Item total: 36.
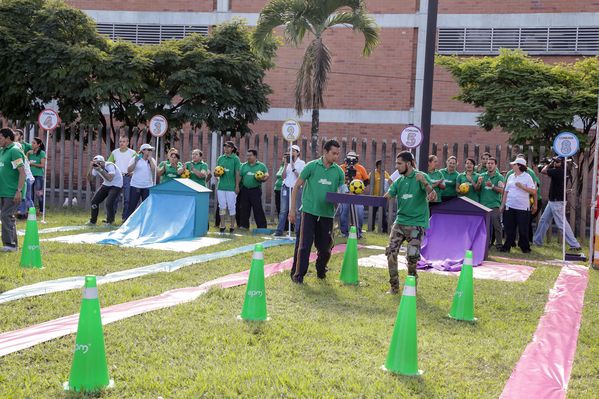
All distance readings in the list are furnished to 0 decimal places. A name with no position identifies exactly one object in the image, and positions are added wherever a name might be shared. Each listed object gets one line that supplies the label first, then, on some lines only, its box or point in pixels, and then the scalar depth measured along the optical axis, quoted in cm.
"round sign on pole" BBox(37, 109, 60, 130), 1764
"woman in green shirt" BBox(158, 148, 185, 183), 1595
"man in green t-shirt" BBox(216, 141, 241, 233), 1595
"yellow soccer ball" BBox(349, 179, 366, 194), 1252
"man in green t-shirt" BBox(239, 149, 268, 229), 1642
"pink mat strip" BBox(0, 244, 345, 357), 609
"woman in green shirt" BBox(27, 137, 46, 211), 1708
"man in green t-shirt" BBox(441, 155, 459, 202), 1473
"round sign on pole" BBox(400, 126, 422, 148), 1495
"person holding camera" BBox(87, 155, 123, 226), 1517
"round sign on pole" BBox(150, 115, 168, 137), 1819
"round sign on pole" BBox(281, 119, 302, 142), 1611
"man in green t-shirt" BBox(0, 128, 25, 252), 1068
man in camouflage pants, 928
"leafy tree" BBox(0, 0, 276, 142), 2138
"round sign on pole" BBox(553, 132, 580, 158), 1388
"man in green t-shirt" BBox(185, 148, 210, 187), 1614
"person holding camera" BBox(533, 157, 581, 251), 1522
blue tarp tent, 1393
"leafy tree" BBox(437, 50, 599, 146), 2062
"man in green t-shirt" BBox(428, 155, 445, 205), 1281
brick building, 2678
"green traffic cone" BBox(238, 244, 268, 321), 730
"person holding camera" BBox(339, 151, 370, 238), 1549
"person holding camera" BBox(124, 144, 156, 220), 1602
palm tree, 2053
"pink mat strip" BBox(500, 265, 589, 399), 563
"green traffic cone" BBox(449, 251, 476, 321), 799
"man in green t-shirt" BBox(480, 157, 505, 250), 1495
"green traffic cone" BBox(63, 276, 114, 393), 498
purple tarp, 1274
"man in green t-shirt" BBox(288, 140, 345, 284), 980
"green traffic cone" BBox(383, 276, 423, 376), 575
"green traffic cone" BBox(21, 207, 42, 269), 974
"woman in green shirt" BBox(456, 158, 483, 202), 1486
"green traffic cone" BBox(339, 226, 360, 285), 998
